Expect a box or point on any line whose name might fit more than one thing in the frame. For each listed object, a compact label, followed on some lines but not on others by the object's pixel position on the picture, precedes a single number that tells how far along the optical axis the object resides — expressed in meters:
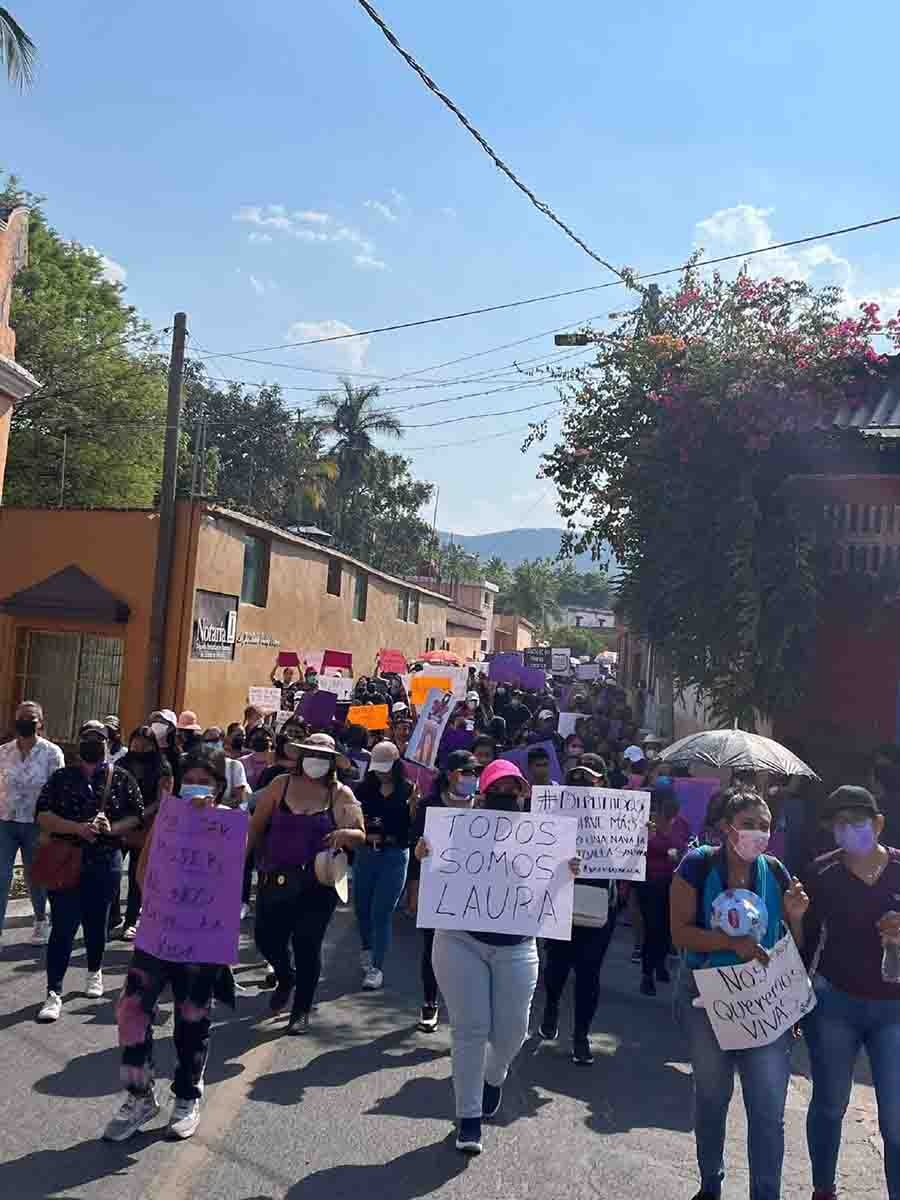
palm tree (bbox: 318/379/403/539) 54.47
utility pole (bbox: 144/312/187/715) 18.34
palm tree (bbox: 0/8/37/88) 13.82
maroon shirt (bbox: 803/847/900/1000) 4.66
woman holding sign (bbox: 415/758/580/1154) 5.21
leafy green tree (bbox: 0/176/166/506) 29.78
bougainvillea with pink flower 12.88
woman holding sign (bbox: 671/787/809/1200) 4.50
